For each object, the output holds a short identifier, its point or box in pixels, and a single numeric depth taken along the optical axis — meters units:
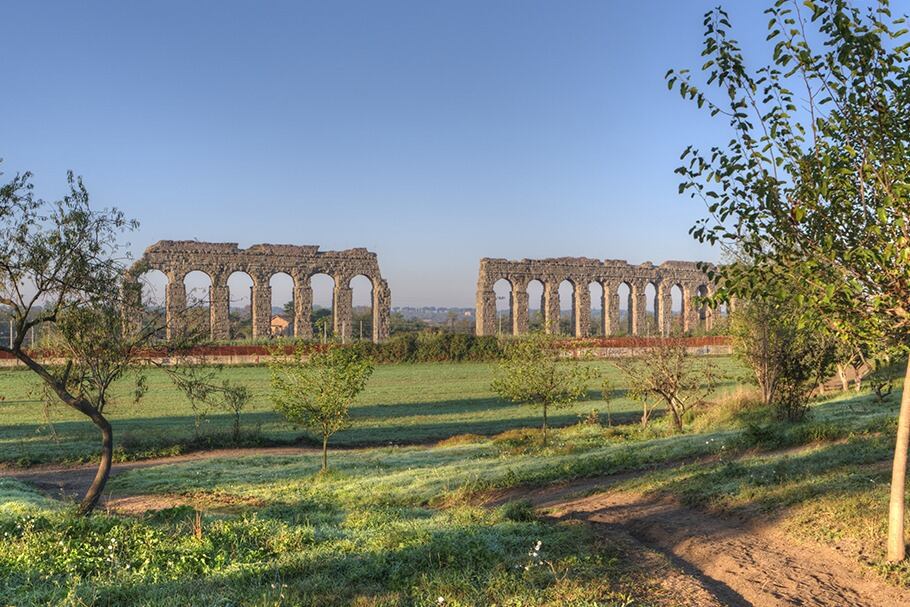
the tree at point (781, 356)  13.83
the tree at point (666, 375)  16.33
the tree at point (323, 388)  15.45
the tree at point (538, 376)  18.62
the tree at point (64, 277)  8.60
